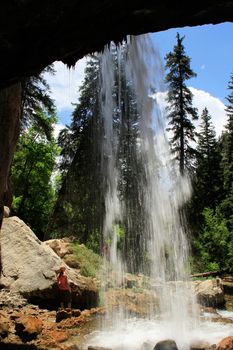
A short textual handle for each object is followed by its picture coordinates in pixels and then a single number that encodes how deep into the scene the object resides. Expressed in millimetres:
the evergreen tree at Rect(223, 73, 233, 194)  36153
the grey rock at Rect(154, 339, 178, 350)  8867
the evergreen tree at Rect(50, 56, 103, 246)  25766
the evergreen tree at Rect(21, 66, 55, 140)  23391
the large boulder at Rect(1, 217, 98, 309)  13514
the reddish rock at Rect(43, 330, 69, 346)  9680
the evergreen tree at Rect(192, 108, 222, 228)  32741
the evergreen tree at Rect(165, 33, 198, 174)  33312
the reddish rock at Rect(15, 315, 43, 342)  9750
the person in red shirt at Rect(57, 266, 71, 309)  13073
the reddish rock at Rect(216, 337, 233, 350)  8703
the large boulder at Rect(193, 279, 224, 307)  16578
